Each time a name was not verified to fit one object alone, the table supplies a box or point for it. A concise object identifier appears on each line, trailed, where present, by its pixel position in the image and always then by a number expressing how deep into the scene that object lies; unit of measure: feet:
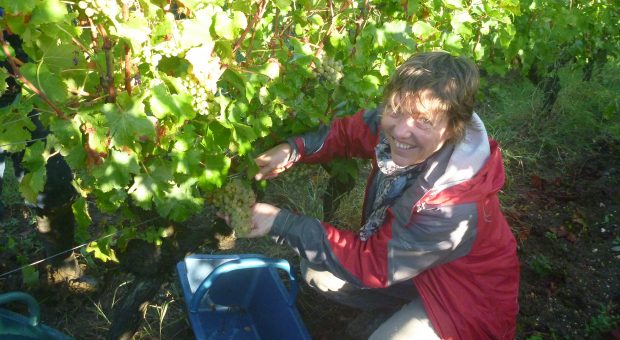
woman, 6.63
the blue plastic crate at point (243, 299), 7.76
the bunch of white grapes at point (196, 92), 5.26
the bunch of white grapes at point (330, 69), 7.00
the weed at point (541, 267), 10.56
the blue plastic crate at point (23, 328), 6.93
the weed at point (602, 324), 9.12
